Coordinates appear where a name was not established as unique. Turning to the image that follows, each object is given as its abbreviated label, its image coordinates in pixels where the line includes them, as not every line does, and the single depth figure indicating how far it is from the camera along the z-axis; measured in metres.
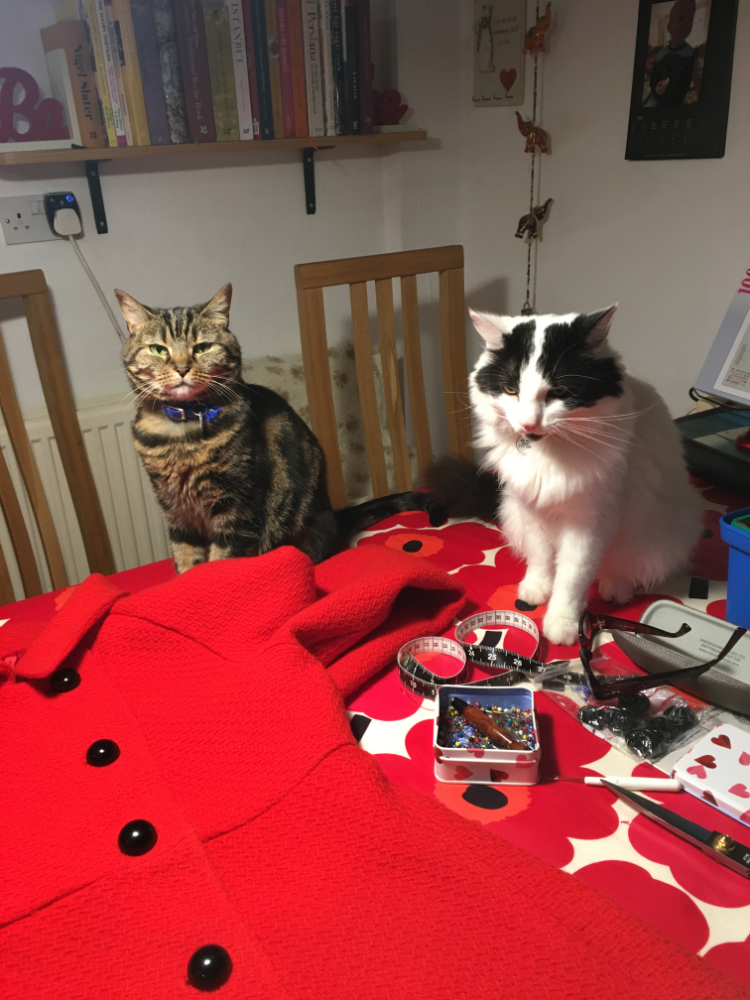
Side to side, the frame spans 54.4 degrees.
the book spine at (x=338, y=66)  1.87
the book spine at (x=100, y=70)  1.61
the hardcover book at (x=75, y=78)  1.61
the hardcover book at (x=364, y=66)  1.90
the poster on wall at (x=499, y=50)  1.90
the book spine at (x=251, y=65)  1.77
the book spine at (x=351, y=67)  1.89
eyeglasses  0.79
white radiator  1.93
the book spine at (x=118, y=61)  1.62
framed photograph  1.44
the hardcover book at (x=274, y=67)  1.80
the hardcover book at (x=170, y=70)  1.68
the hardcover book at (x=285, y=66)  1.80
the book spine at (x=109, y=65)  1.61
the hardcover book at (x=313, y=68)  1.84
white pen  0.73
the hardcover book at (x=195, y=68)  1.70
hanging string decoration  1.77
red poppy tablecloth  0.62
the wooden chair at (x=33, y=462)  1.43
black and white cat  0.92
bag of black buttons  0.78
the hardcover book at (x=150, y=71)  1.66
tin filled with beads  0.74
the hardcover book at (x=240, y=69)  1.76
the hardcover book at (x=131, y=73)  1.62
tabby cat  1.23
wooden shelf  1.62
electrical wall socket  1.72
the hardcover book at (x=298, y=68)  1.82
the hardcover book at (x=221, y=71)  1.75
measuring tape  0.88
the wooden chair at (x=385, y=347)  1.55
